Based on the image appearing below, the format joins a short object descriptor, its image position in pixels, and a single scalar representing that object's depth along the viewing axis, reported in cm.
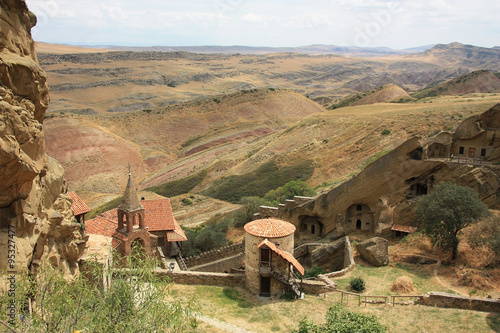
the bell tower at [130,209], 2698
